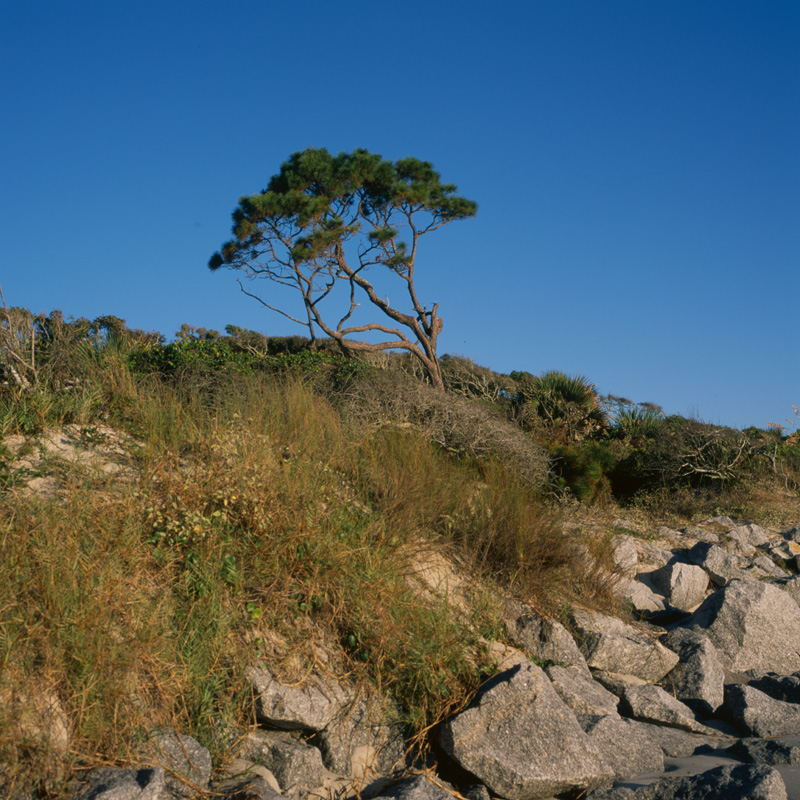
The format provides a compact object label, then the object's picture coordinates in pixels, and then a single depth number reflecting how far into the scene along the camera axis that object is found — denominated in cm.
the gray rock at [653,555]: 959
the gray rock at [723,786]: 390
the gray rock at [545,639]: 619
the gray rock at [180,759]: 402
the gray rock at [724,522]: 1173
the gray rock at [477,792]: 456
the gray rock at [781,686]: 681
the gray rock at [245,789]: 399
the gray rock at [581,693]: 544
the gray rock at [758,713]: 593
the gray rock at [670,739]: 529
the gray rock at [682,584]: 874
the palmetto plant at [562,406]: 1525
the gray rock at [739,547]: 1072
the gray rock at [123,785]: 363
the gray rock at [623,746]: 495
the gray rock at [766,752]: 489
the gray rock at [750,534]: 1116
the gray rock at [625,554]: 855
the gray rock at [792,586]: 922
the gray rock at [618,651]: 654
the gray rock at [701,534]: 1098
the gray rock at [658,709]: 584
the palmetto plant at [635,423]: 1534
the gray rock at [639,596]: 802
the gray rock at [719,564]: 930
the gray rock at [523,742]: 461
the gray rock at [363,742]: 479
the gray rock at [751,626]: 764
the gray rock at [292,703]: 481
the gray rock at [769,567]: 1009
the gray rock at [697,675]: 641
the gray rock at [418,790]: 407
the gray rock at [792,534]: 1157
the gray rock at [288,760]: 445
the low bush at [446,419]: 1047
